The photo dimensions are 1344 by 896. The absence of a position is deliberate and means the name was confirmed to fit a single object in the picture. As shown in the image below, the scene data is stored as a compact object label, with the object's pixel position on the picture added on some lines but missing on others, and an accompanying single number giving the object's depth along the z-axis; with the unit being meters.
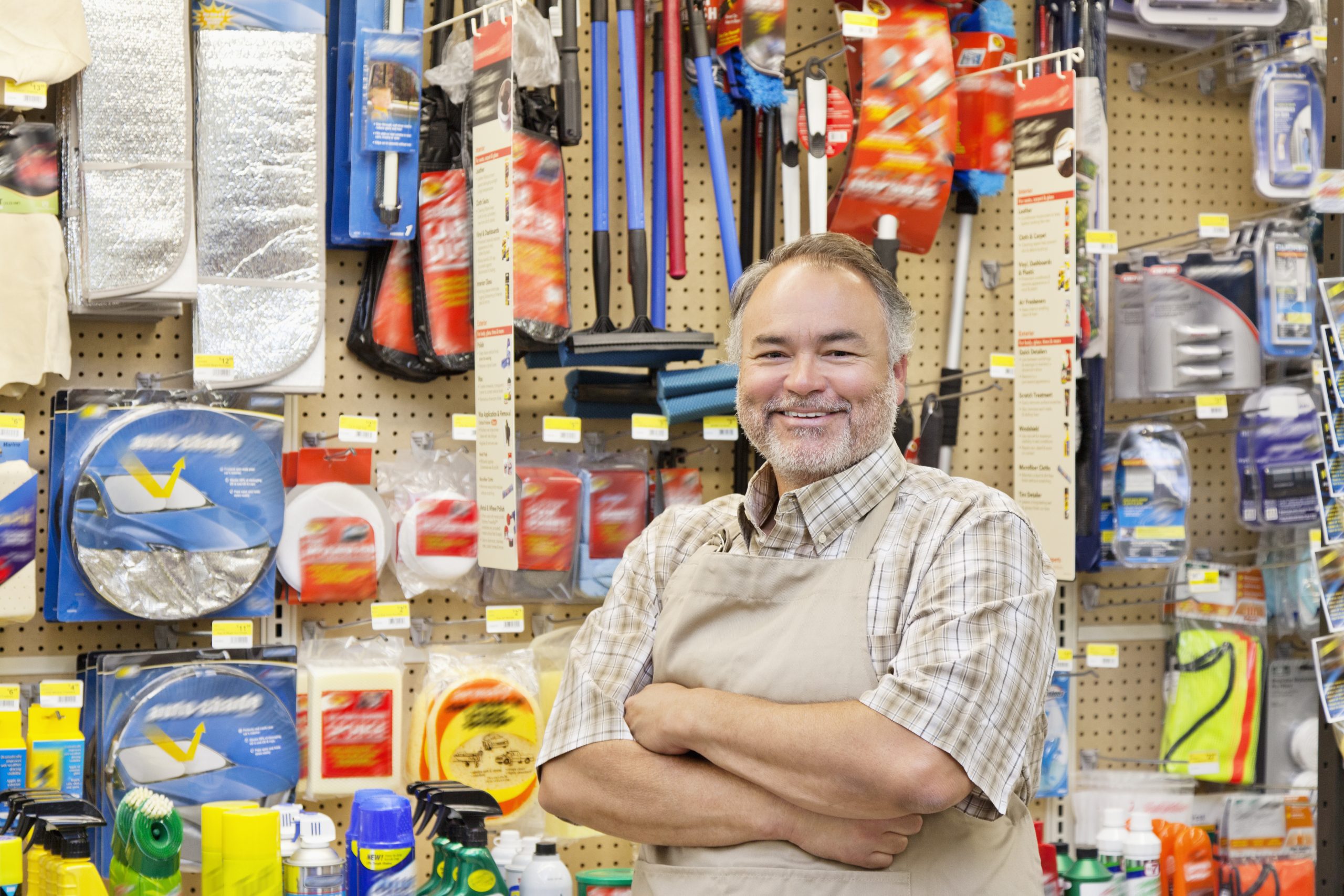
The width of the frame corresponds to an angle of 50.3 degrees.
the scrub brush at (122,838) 2.35
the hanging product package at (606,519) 3.31
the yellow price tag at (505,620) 3.24
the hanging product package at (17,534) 2.73
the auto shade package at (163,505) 2.79
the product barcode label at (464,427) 3.23
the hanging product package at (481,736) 3.09
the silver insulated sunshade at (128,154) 2.79
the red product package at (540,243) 3.12
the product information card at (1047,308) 3.30
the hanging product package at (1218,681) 3.82
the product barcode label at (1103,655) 3.83
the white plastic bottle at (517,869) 2.87
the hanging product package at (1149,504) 3.66
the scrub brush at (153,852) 2.32
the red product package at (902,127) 3.47
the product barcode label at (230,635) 2.95
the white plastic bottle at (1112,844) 3.38
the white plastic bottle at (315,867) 2.37
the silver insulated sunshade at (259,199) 2.95
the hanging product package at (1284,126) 3.85
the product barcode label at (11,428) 2.76
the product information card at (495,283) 2.76
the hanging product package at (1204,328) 3.72
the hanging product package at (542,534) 3.24
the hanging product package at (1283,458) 3.74
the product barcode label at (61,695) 2.75
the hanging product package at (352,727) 3.01
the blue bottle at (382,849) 2.44
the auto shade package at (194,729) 2.79
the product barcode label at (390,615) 3.16
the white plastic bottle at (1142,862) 3.33
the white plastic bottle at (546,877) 2.79
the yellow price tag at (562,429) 3.24
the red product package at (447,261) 3.17
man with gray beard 1.73
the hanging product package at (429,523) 3.16
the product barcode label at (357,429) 3.13
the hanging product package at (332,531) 3.05
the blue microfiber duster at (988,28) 3.69
